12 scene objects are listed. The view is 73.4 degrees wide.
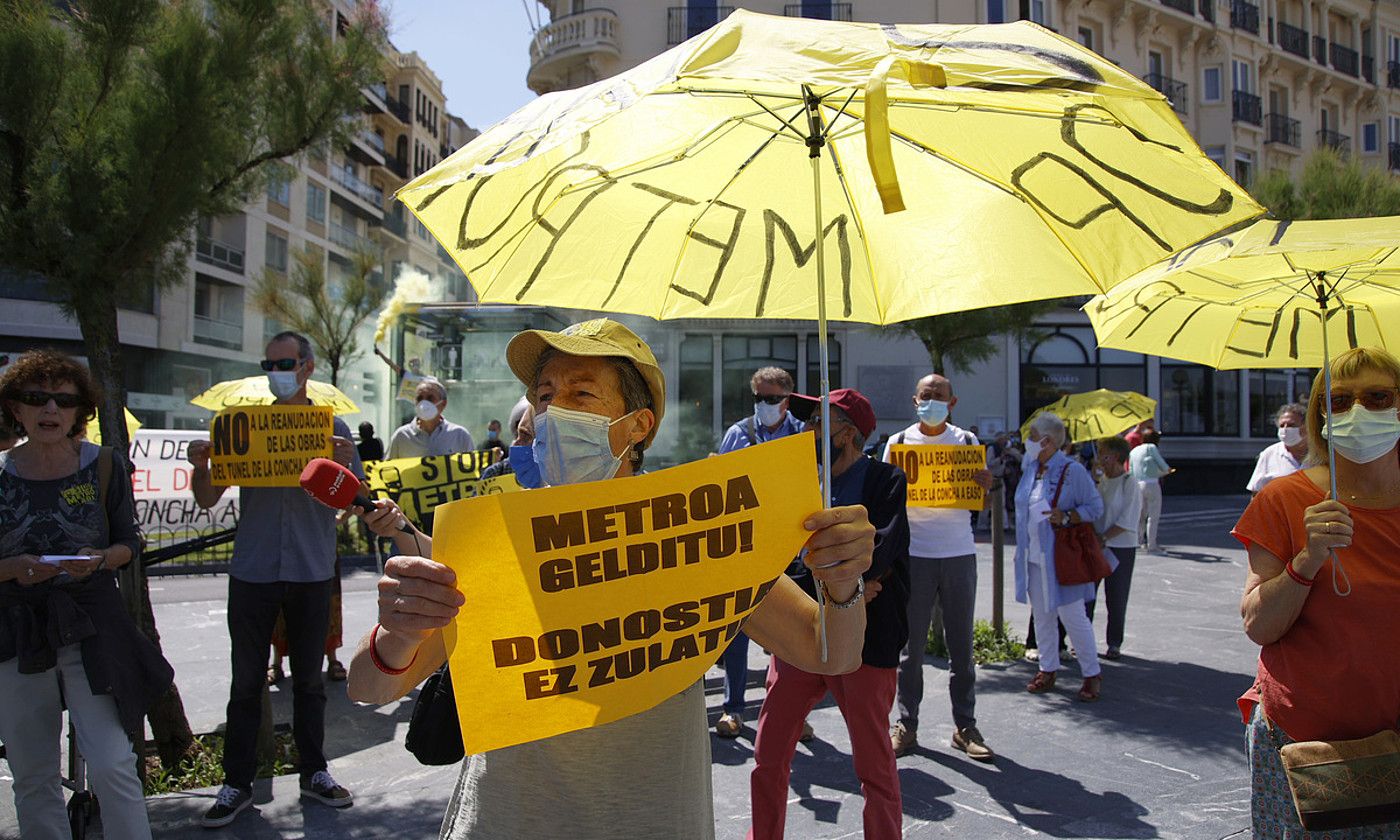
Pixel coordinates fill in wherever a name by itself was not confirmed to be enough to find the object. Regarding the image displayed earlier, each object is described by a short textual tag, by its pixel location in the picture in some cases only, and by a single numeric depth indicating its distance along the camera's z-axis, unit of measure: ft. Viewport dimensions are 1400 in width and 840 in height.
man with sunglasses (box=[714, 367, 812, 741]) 18.53
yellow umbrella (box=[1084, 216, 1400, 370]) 9.87
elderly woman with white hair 21.17
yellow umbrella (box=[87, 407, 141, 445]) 20.49
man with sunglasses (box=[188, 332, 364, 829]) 14.15
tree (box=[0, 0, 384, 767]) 14.82
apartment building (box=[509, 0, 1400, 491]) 91.50
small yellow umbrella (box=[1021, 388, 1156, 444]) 32.58
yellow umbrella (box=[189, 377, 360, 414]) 23.50
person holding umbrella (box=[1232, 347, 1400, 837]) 8.90
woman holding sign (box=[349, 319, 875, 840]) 5.74
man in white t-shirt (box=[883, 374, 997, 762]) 17.44
